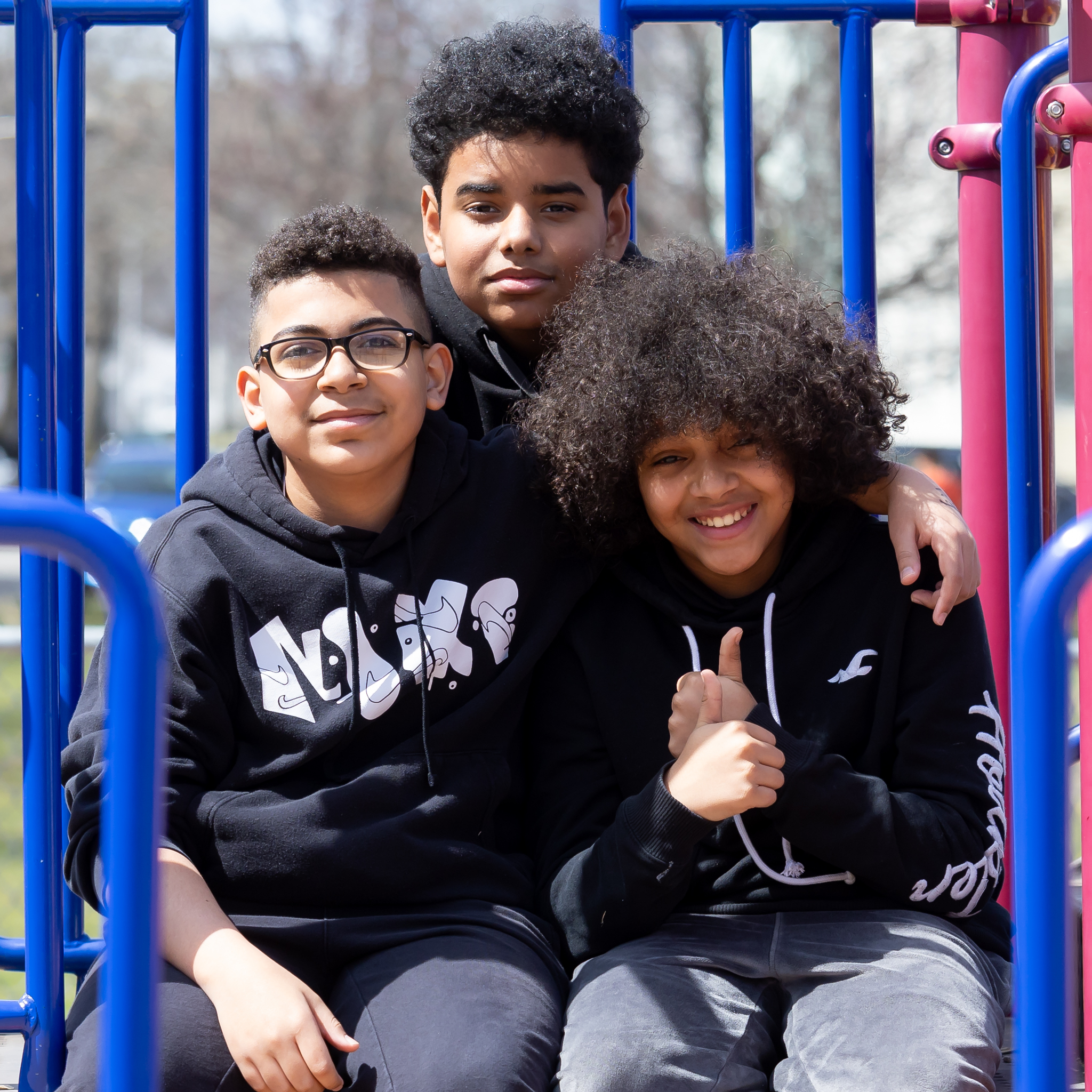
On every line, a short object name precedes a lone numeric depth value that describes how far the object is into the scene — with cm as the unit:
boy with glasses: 240
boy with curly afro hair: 239
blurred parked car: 1488
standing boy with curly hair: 273
